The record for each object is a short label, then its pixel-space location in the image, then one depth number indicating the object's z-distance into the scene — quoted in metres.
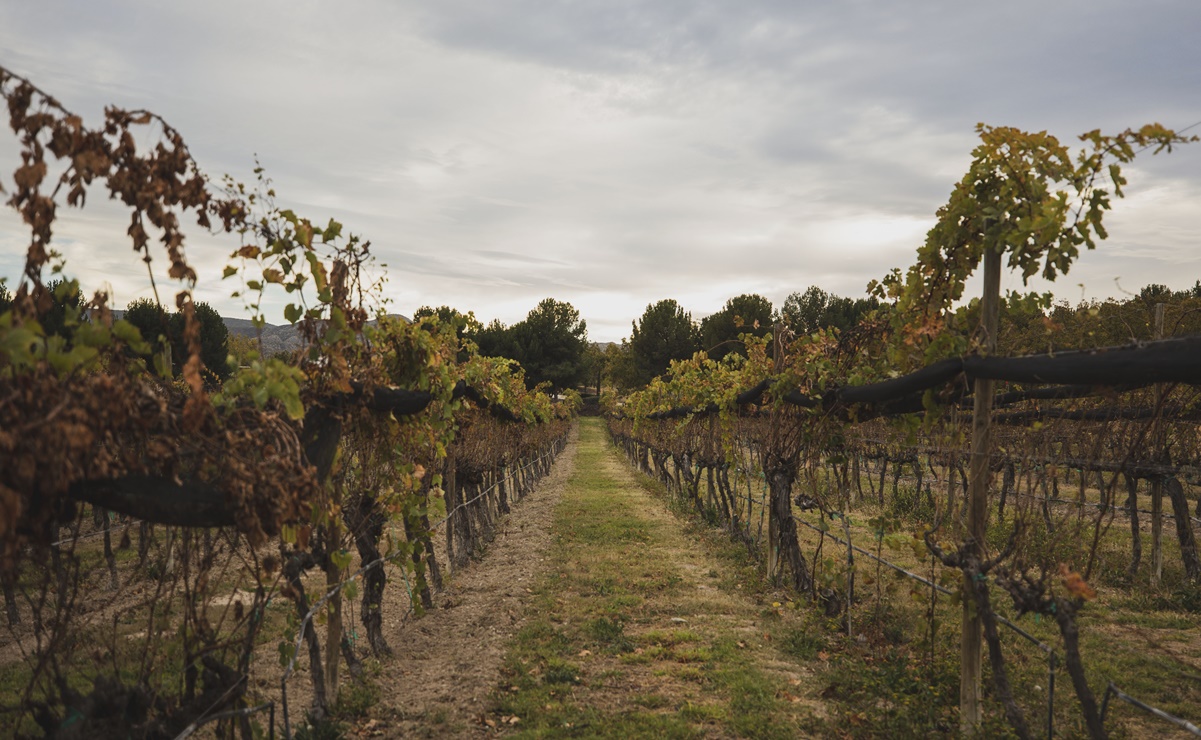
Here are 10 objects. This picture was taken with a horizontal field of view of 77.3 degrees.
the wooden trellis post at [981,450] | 4.65
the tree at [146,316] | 29.86
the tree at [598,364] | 83.62
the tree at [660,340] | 56.47
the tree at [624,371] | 58.50
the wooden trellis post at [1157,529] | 9.80
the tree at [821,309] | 46.66
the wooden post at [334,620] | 5.55
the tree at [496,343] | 54.19
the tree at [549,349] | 55.75
